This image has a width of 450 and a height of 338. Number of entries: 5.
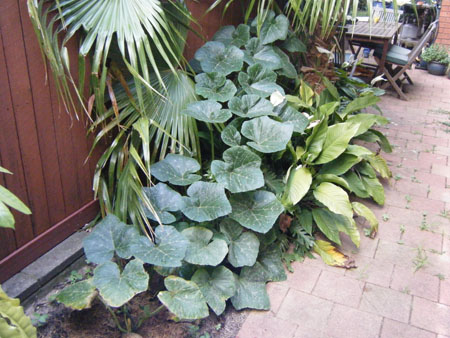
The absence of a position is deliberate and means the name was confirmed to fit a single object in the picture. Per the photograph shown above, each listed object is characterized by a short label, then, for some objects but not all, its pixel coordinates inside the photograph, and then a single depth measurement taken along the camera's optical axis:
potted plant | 6.25
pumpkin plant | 1.79
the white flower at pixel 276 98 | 2.55
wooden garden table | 4.82
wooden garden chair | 4.93
